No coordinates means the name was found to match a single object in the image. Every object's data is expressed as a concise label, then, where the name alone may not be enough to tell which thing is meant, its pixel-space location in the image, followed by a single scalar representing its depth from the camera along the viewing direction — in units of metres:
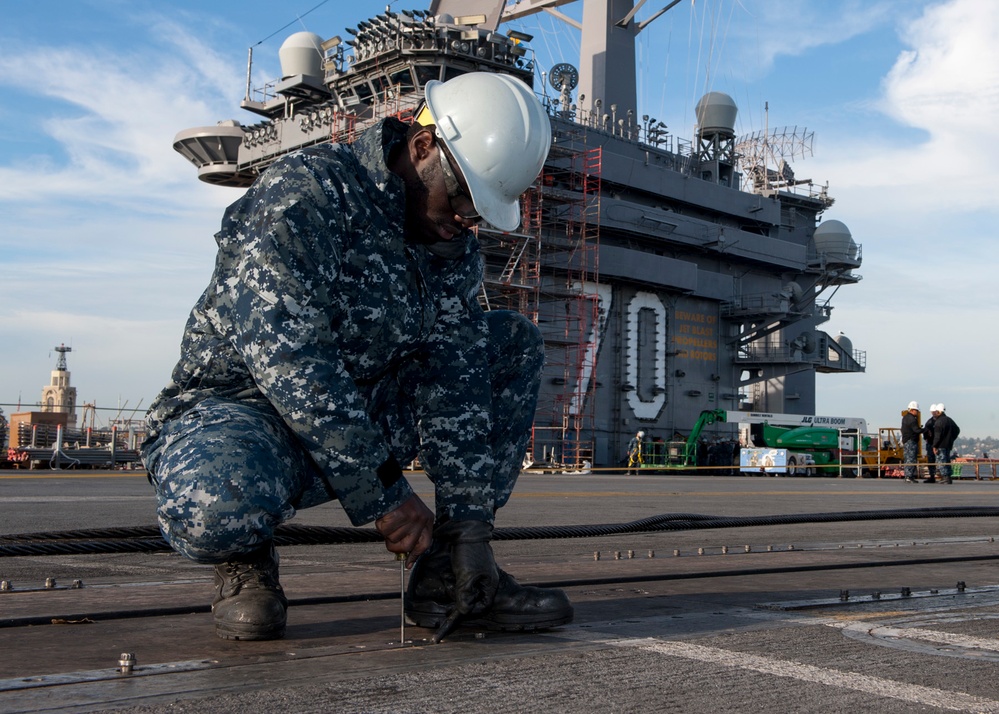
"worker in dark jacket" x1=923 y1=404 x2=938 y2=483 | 23.72
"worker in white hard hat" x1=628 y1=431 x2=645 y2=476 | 35.56
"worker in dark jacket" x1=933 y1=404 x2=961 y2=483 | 23.34
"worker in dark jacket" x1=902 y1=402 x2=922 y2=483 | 24.72
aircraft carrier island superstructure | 36.72
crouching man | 2.33
